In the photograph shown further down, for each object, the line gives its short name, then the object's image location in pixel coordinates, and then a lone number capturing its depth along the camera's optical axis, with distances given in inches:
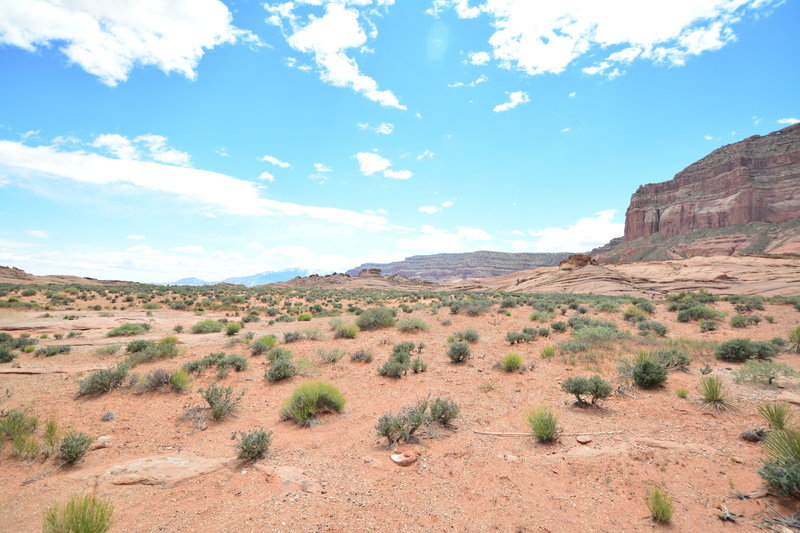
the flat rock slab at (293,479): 179.8
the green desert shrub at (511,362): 383.6
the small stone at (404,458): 203.0
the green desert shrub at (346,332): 574.9
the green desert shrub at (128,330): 611.2
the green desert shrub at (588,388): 282.0
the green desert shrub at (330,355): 441.1
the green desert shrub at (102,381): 328.8
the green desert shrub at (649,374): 316.2
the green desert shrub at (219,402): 283.9
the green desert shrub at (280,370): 373.1
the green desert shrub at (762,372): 311.4
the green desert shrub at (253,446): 211.3
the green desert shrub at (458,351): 421.1
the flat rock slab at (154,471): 192.2
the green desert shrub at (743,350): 400.2
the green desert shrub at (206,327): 657.0
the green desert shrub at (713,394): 262.5
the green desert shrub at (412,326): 608.4
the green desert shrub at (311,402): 274.0
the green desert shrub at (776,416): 209.2
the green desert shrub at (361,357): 441.7
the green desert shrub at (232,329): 623.2
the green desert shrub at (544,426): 224.5
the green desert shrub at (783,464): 148.0
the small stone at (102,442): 241.6
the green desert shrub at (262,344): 476.4
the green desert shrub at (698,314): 682.2
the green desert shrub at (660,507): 147.6
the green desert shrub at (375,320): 636.1
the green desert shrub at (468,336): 530.6
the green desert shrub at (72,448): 215.7
